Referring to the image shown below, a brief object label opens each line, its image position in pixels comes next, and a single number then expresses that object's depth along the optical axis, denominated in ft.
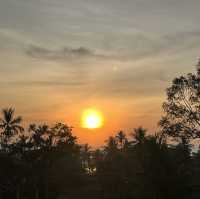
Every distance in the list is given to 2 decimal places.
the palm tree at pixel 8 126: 193.26
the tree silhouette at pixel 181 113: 127.13
